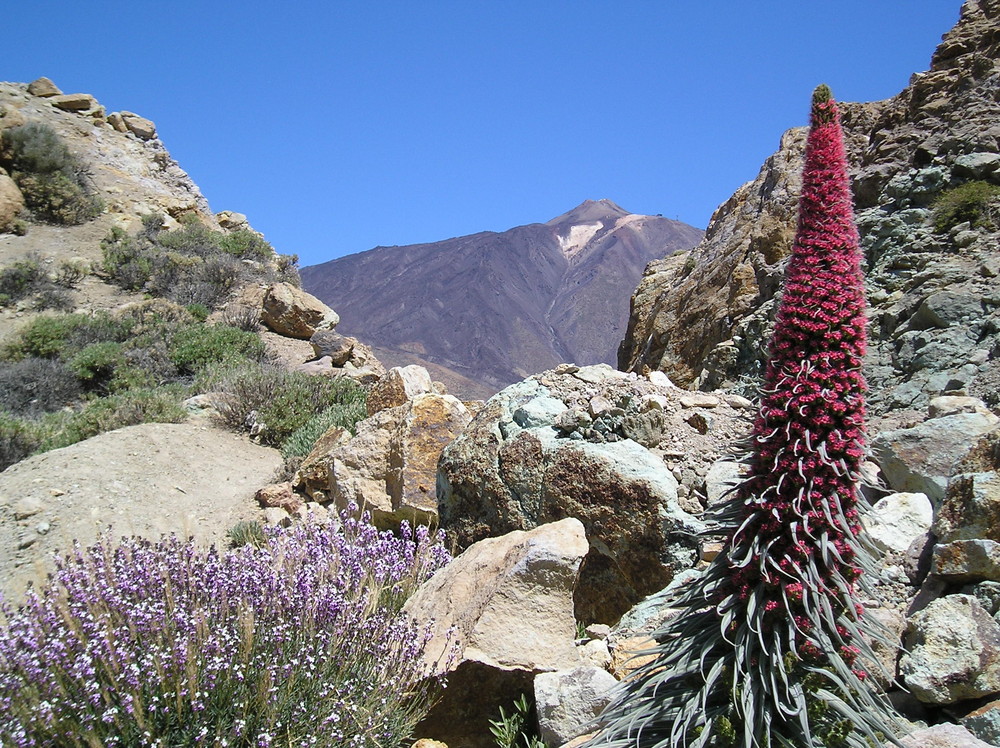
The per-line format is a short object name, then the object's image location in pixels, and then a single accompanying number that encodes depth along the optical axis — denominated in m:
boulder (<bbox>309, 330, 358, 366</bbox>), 14.50
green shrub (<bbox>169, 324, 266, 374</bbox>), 13.85
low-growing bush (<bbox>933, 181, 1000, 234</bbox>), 5.45
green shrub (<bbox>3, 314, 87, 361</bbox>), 14.83
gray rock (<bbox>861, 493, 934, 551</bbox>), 3.25
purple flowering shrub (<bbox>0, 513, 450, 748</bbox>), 2.79
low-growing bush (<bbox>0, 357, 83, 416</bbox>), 12.77
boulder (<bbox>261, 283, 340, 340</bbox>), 16.44
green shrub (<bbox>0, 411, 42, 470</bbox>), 9.52
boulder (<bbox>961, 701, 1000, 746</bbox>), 2.29
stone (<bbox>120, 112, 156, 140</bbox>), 30.52
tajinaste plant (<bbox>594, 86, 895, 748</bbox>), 2.24
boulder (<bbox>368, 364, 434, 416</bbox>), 7.97
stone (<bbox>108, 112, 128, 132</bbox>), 30.09
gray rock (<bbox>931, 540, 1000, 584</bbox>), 2.66
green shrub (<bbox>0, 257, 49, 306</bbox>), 17.66
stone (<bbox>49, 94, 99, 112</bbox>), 28.48
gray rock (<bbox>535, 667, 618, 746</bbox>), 3.08
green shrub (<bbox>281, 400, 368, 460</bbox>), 8.80
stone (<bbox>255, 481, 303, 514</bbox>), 7.31
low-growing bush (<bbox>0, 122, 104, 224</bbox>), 21.89
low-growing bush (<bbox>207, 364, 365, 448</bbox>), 10.02
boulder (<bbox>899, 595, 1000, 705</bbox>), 2.41
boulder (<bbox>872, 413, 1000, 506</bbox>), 3.57
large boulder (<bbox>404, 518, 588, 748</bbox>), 3.59
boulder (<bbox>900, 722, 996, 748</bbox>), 2.19
